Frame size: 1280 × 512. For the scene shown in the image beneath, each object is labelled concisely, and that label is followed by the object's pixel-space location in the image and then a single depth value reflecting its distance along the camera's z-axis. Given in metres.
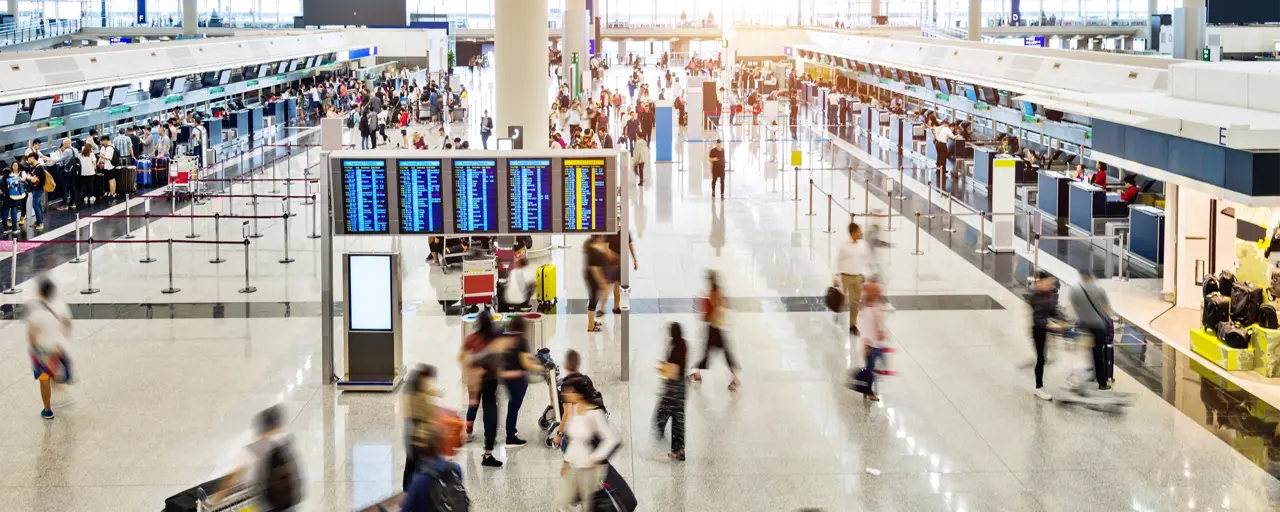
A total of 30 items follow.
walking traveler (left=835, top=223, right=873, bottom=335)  14.04
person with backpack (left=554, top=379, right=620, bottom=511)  8.43
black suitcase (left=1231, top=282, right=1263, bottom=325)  12.90
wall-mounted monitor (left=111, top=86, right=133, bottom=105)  29.64
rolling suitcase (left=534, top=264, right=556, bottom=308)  16.05
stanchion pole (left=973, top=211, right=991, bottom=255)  19.34
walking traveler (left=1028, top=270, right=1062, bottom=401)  11.89
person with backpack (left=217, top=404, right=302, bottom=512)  7.57
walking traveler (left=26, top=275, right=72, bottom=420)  11.05
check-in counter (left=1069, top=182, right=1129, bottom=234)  21.00
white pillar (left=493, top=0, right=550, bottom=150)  20.42
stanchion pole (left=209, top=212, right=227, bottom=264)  19.23
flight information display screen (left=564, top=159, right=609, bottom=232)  12.63
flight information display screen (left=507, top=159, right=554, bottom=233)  12.62
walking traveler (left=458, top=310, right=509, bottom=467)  10.29
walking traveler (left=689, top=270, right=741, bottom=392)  11.97
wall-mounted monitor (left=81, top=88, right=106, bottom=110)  28.15
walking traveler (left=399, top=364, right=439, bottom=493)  7.98
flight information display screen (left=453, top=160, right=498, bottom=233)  12.52
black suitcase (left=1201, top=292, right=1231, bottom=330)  13.20
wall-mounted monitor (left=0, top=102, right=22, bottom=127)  23.84
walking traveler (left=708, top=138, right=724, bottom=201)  25.50
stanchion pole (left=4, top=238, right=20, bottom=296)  16.85
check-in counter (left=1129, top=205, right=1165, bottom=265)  18.20
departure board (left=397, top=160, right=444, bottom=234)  12.42
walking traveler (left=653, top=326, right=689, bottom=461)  10.19
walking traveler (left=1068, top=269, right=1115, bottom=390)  11.90
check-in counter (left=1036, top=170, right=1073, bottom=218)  22.70
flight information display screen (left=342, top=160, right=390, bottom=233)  12.34
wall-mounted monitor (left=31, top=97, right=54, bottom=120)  25.09
